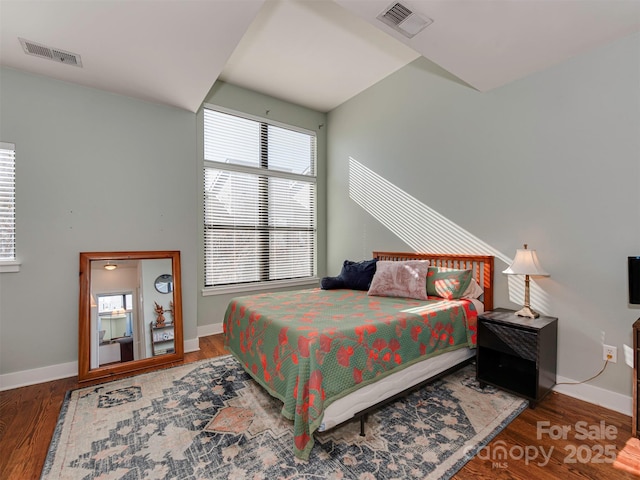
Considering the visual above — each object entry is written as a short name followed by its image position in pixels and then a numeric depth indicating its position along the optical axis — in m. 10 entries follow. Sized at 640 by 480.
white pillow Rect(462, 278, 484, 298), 2.85
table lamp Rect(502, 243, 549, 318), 2.35
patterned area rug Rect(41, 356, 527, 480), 1.59
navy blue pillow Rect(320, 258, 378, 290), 3.41
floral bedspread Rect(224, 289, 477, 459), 1.66
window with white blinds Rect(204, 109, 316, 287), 3.90
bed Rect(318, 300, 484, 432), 1.72
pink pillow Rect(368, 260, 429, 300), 2.90
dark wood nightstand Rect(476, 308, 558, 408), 2.18
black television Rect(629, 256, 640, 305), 1.92
